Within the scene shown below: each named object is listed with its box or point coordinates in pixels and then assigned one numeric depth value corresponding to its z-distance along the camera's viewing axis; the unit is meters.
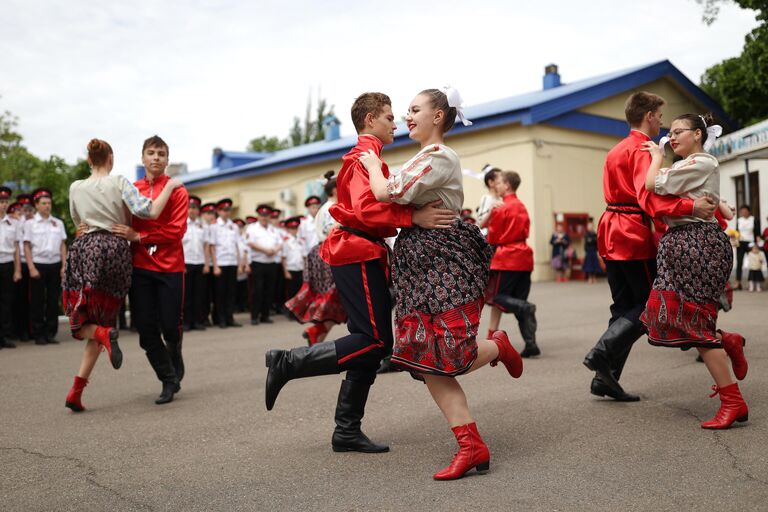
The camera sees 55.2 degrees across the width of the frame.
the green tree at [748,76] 19.77
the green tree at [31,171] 19.64
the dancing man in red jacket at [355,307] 3.88
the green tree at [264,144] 55.88
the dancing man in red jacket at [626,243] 4.72
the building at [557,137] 20.80
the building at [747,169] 15.53
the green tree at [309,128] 50.41
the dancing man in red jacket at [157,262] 5.50
